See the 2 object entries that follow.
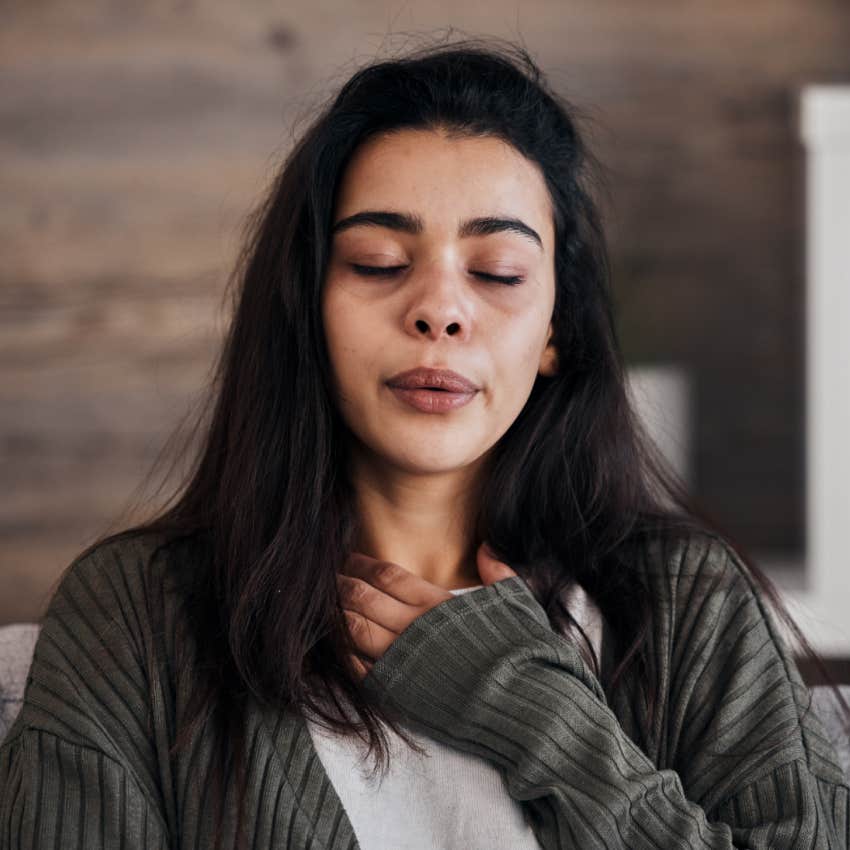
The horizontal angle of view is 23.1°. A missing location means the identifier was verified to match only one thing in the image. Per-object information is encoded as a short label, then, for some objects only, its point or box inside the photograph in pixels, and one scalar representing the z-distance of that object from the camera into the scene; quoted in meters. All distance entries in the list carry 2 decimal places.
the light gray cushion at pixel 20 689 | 1.07
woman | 1.00
